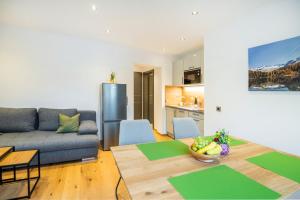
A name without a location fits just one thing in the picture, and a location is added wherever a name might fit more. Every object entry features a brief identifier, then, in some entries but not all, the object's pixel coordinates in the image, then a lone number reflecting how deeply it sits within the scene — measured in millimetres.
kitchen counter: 3518
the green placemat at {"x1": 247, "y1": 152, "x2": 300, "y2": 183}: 1079
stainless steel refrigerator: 3549
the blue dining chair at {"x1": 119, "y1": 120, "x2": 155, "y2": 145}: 1813
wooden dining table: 878
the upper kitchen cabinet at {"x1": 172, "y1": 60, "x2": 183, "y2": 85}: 4512
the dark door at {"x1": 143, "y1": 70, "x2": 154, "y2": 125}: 5734
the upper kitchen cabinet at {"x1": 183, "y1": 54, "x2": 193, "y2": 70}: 4102
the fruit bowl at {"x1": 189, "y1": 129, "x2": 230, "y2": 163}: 1203
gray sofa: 2621
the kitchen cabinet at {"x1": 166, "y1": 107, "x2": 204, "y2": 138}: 3477
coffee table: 1857
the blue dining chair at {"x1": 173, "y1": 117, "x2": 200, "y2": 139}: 2074
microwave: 3826
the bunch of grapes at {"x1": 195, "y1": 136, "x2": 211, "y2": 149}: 1266
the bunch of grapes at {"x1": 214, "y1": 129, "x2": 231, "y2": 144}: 1337
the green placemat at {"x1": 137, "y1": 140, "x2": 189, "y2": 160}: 1362
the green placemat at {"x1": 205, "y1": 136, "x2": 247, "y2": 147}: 1660
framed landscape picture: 1888
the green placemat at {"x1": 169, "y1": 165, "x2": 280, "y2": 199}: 849
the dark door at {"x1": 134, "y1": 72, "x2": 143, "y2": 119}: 6168
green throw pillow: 3104
